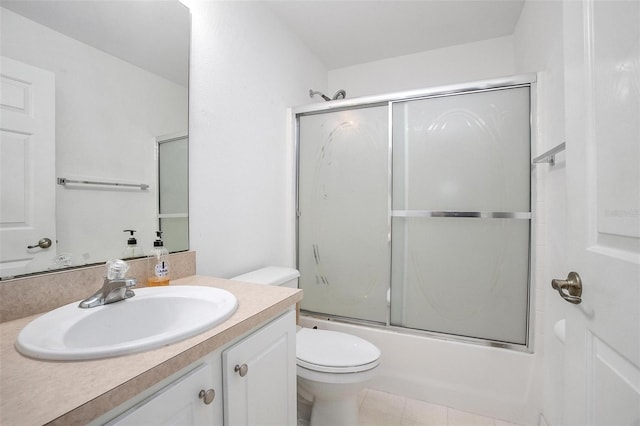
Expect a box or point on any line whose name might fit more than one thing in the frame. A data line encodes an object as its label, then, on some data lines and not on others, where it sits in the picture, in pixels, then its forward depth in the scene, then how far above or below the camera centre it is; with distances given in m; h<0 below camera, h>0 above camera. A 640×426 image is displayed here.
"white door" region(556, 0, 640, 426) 0.51 +0.01
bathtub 1.54 -0.94
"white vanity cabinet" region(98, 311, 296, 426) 0.55 -0.43
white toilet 1.29 -0.71
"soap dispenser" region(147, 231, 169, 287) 1.08 -0.20
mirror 0.79 +0.28
